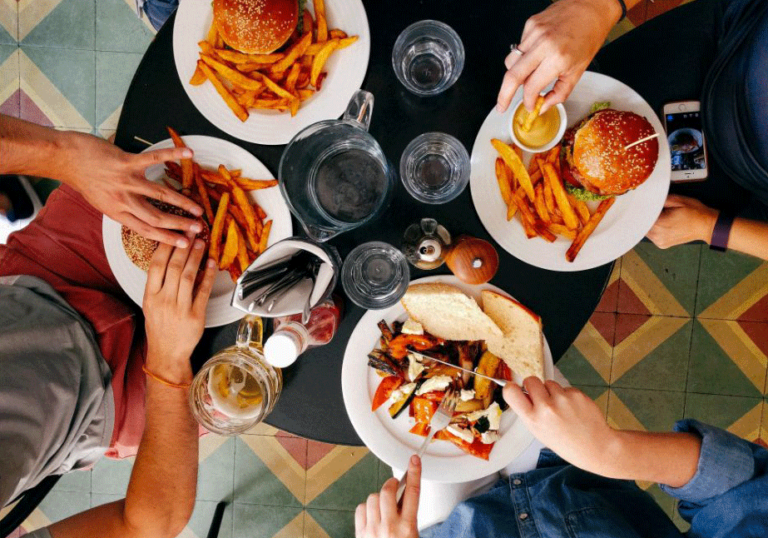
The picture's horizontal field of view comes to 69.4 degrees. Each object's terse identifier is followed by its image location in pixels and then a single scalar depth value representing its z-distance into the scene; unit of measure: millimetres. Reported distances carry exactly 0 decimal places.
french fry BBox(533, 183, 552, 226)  1455
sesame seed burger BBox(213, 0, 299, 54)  1361
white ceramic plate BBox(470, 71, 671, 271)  1479
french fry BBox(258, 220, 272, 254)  1509
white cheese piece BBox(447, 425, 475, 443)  1535
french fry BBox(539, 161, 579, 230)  1441
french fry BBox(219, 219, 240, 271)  1466
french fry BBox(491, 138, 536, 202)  1431
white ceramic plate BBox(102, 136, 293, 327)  1500
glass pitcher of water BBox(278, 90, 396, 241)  1440
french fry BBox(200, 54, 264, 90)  1457
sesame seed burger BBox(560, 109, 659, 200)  1342
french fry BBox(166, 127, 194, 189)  1470
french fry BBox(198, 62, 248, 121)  1472
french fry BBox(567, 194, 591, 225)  1485
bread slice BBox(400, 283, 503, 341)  1476
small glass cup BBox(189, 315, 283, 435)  1431
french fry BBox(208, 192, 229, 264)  1458
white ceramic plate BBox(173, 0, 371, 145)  1476
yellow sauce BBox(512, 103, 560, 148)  1460
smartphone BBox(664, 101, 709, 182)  1618
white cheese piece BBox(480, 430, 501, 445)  1535
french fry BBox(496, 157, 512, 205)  1470
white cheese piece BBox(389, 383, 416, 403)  1555
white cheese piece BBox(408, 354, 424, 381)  1547
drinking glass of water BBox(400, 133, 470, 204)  1507
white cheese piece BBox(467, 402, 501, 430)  1536
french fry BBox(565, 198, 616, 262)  1470
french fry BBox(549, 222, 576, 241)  1466
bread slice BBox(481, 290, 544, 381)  1486
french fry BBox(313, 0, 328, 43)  1452
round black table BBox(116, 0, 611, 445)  1518
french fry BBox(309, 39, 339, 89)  1443
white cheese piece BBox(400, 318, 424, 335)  1516
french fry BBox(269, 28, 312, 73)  1455
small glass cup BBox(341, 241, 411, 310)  1503
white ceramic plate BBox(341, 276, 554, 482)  1540
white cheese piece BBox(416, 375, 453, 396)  1535
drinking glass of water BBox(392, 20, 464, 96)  1501
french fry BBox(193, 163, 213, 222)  1492
